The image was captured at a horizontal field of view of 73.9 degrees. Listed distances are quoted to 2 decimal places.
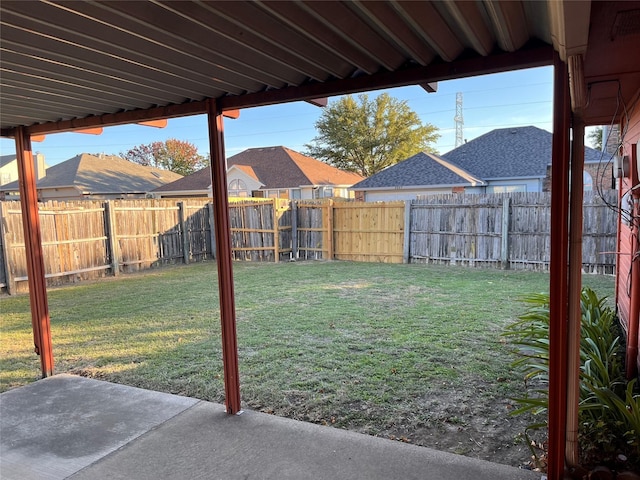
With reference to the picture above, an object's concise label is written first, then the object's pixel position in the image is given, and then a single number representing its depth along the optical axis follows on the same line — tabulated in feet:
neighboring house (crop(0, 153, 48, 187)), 80.48
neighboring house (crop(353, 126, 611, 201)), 45.83
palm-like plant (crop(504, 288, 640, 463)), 7.67
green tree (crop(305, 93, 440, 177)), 84.89
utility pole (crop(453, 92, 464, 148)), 109.40
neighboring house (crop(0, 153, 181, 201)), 58.29
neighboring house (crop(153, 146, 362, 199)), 67.62
